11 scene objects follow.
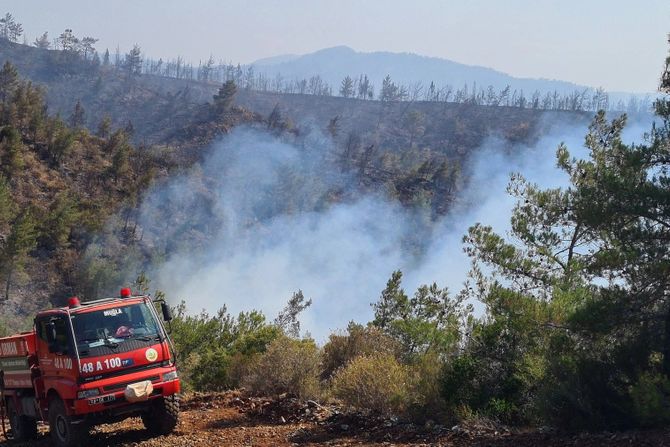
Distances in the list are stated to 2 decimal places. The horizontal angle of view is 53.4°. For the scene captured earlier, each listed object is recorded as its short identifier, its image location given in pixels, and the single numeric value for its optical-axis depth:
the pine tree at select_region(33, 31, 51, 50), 134.88
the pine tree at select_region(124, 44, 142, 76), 136.25
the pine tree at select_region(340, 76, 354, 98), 136.62
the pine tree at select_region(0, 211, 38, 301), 37.03
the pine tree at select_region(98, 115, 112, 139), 68.69
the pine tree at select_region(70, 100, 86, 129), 76.94
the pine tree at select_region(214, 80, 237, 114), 95.44
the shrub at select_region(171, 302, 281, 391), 16.89
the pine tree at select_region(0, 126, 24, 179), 45.94
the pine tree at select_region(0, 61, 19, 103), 69.44
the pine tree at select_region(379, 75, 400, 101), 135.25
